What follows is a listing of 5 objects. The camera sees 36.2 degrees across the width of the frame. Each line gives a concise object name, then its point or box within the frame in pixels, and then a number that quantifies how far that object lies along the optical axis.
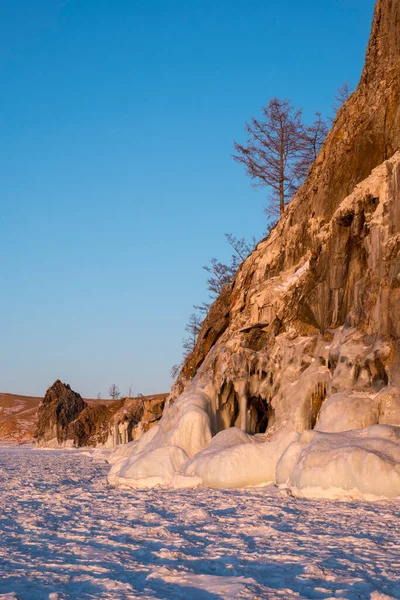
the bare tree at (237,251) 31.77
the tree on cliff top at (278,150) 27.80
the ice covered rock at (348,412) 12.07
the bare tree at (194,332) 37.32
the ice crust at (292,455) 9.50
